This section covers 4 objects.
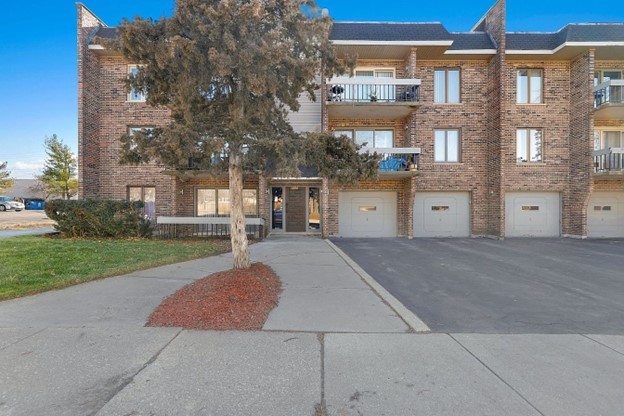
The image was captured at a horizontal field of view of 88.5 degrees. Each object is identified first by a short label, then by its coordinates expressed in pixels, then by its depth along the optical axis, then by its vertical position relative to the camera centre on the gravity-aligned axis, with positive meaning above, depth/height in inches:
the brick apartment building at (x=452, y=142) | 562.6 +114.8
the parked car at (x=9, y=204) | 1519.3 +7.1
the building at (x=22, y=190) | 2269.9 +121.1
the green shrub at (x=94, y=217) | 494.0 -18.4
